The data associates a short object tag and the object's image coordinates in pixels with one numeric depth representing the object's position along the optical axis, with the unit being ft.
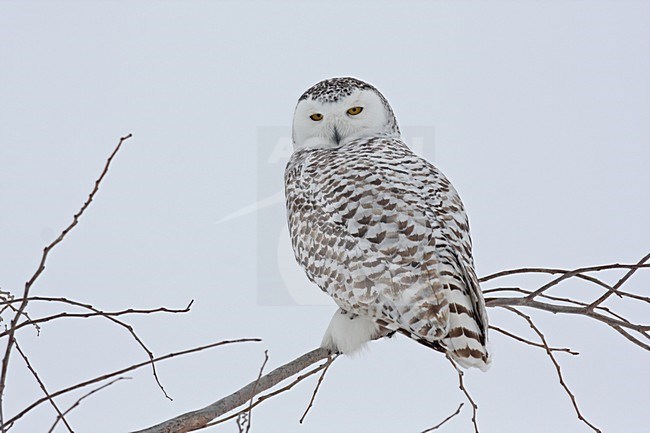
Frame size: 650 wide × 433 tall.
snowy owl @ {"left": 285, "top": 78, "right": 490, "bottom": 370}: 52.32
